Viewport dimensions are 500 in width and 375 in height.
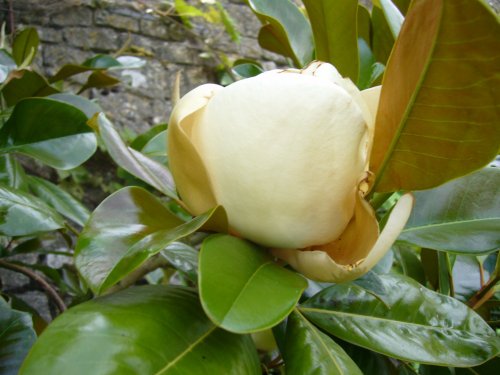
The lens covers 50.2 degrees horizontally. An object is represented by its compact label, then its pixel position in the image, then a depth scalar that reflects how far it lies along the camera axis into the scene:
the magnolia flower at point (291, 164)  0.37
